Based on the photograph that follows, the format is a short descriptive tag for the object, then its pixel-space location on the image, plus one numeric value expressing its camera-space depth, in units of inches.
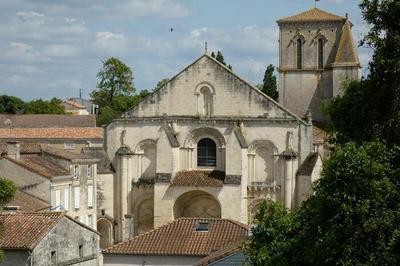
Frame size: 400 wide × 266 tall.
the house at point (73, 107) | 6190.9
